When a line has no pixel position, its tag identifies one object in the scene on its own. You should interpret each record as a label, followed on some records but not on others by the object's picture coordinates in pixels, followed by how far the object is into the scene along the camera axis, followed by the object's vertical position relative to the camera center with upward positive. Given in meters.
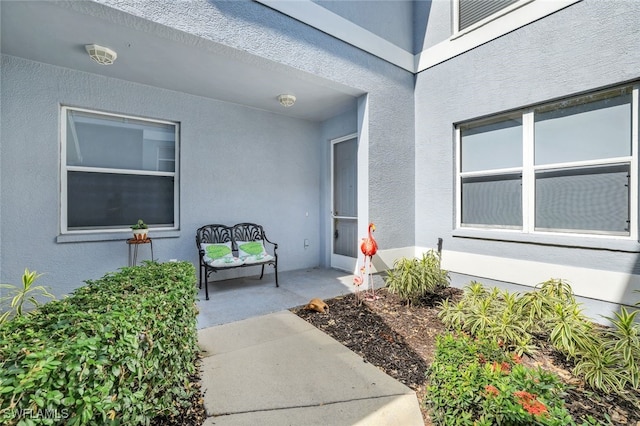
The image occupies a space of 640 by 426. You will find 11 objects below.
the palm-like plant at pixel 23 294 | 1.61 -0.48
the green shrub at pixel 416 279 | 3.79 -0.90
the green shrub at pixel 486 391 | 1.43 -0.98
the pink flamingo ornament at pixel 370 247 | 4.12 -0.51
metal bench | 4.34 -0.59
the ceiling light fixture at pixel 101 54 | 3.27 +1.83
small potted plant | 4.15 -0.30
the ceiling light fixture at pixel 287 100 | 4.71 +1.86
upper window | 4.09 +3.01
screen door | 5.63 +0.18
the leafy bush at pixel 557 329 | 2.15 -1.07
